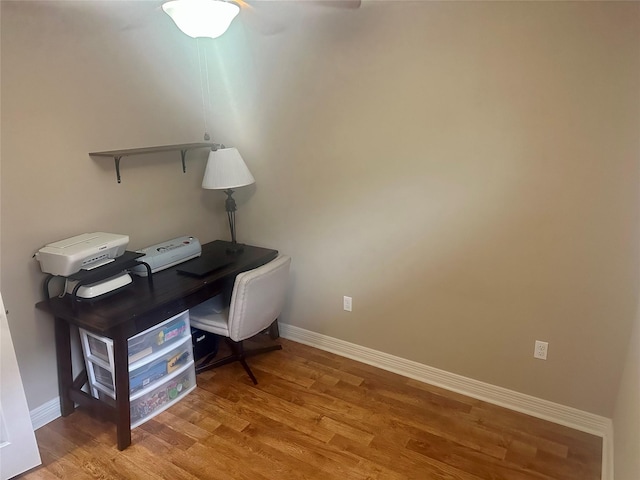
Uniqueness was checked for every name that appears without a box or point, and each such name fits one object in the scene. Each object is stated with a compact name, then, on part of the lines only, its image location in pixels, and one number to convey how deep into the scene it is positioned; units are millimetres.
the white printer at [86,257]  2131
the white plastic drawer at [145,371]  2312
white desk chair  2443
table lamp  2727
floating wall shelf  2434
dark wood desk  2107
